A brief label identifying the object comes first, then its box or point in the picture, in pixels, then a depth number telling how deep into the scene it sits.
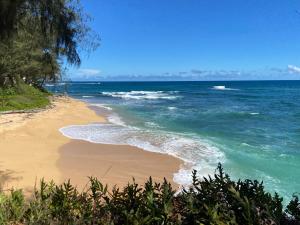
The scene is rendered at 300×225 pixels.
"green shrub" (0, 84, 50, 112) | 14.02
